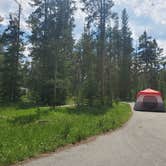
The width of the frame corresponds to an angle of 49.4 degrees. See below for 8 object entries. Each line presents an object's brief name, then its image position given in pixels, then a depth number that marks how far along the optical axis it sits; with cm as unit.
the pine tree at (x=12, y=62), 2285
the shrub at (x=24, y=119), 851
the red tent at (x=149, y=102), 1649
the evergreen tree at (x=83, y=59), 3494
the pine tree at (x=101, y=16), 1750
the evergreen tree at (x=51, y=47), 1940
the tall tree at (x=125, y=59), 3587
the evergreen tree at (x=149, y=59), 4303
